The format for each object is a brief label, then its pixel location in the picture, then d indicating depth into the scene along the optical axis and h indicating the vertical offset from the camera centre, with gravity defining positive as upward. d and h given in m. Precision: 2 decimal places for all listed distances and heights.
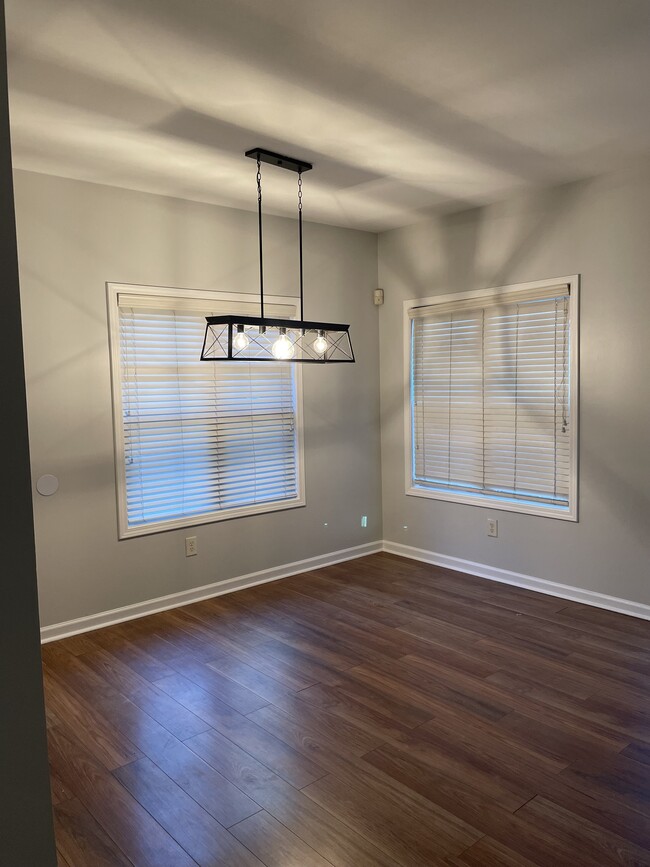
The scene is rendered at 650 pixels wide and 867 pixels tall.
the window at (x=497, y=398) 4.15 -0.12
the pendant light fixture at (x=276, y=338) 3.32 +0.31
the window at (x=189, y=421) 3.97 -0.23
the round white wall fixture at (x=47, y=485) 3.59 -0.54
